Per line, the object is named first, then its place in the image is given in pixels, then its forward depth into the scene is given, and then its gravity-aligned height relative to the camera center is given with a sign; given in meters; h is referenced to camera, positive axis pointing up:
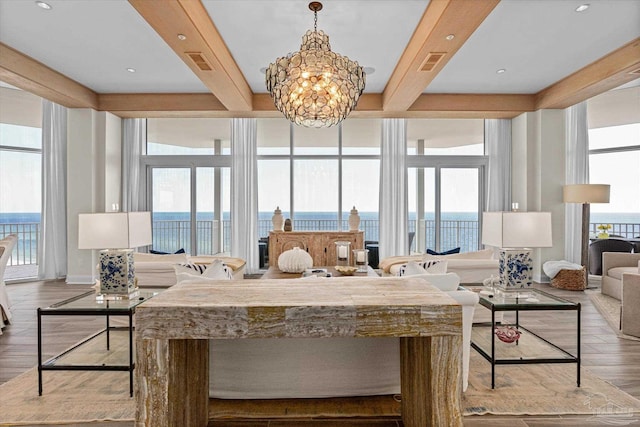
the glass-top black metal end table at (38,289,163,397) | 2.51 -0.65
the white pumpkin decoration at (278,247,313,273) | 4.56 -0.58
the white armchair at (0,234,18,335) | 3.90 -0.74
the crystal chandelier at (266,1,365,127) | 3.40 +1.19
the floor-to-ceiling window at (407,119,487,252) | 7.44 +0.78
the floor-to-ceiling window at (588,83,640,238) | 6.80 +1.23
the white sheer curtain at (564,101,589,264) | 6.78 +0.89
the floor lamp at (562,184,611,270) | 5.77 +0.26
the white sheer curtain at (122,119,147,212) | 7.02 +0.90
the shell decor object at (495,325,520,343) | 2.94 -0.92
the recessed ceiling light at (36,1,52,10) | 3.46 +1.88
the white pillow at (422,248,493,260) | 4.38 -0.47
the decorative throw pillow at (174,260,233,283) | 2.74 -0.44
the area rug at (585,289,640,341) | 3.78 -1.11
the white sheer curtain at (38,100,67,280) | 6.62 +0.34
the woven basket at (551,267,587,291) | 5.65 -0.96
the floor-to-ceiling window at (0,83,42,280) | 6.70 +0.85
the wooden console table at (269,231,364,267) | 6.36 -0.46
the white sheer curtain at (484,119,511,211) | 7.12 +0.91
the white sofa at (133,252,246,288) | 4.39 -0.67
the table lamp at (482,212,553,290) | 2.93 -0.20
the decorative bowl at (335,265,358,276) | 4.35 -0.64
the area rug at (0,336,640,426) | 2.30 -1.18
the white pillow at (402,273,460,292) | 2.52 -0.44
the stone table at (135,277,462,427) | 1.51 -0.43
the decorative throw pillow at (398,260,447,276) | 2.81 -0.43
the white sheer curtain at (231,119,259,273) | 7.19 +0.40
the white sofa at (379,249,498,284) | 4.23 -0.57
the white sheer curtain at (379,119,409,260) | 7.20 +0.42
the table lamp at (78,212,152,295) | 2.88 -0.23
